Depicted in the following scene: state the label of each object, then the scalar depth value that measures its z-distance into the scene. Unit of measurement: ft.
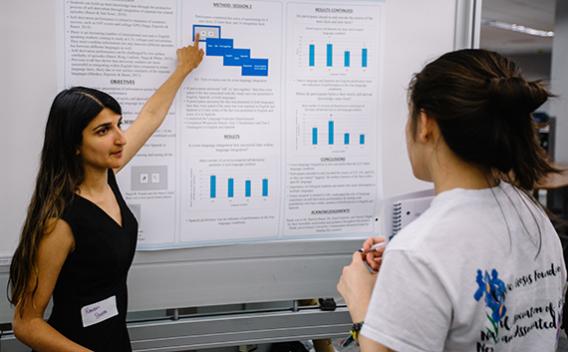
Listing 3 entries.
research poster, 5.12
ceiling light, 29.30
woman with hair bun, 2.64
